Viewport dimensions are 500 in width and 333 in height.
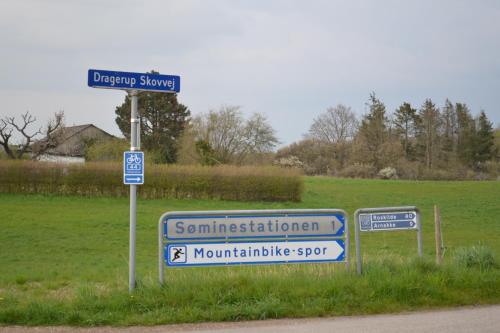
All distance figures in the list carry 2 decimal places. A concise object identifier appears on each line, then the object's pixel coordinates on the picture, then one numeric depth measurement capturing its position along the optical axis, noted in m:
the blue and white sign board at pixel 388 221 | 8.31
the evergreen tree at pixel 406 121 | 74.56
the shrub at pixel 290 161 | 69.81
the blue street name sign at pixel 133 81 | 7.25
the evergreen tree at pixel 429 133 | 71.15
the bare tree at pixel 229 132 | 61.59
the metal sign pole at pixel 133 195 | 7.27
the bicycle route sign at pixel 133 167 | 7.27
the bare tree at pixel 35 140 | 45.44
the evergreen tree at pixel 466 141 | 71.69
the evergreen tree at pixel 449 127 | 73.56
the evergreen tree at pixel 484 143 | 71.75
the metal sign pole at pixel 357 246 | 8.06
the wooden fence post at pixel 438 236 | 10.22
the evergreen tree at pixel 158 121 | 60.22
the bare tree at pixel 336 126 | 80.69
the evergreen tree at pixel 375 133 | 68.81
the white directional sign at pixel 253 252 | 7.51
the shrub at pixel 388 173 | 65.62
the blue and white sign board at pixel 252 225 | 7.48
